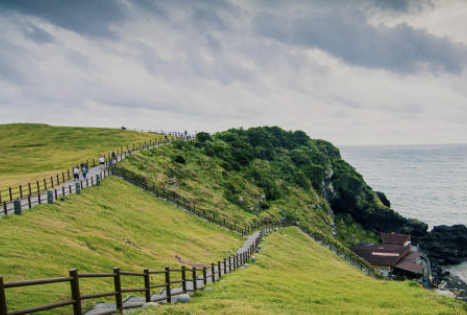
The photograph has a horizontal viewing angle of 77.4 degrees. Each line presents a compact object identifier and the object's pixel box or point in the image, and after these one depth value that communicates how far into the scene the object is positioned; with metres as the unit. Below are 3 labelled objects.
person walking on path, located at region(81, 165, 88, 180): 35.87
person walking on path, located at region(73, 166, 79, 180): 34.40
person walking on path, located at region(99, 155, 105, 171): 42.22
